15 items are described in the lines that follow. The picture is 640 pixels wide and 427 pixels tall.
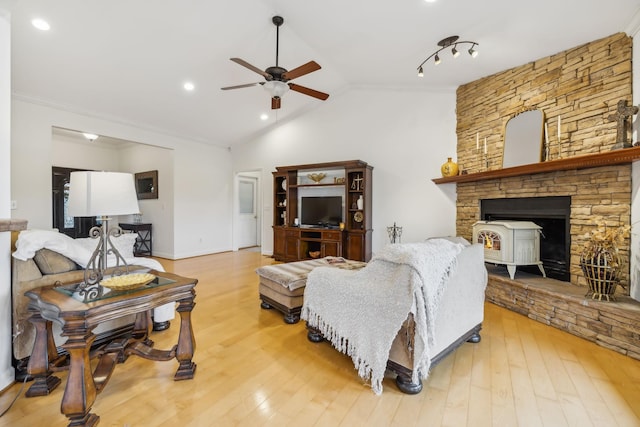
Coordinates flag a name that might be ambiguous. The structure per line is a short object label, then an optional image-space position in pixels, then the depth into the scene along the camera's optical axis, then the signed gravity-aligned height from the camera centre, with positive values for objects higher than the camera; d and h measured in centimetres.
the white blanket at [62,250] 185 -30
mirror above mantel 330 +85
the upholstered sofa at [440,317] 174 -76
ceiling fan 309 +148
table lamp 165 +5
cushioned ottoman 277 -78
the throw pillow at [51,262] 194 -39
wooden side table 137 -73
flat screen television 557 -7
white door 754 -13
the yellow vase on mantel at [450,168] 425 +60
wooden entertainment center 511 -9
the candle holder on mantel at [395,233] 496 -44
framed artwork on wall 636 +50
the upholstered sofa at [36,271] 182 -45
